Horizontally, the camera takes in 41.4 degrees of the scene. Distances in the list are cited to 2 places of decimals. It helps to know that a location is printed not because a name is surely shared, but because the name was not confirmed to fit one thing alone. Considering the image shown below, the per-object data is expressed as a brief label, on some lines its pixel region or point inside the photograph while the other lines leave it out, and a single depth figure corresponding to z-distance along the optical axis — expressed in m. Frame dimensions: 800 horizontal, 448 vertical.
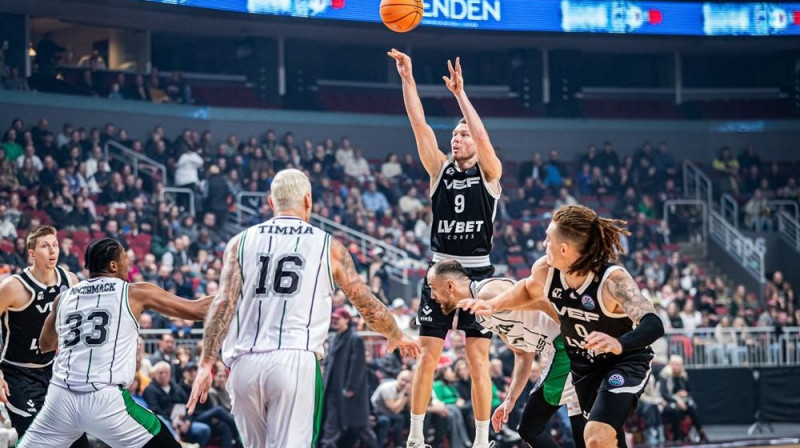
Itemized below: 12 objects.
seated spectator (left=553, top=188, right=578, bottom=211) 25.69
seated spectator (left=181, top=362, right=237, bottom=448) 13.64
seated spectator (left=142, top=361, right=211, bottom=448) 13.18
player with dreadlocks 6.93
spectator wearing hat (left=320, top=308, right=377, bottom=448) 13.98
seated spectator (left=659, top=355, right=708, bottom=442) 17.11
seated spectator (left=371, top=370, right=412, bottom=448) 14.59
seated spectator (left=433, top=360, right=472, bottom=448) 14.72
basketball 10.02
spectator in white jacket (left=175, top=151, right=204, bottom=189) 21.77
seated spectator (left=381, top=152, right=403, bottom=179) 25.27
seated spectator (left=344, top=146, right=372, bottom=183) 24.61
